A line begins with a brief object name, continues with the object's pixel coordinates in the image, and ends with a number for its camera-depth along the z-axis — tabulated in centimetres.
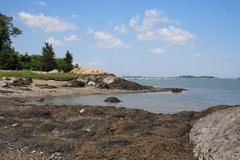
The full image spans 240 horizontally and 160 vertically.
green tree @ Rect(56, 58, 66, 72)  6922
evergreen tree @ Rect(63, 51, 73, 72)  7088
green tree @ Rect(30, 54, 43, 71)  6633
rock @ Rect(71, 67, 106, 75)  7044
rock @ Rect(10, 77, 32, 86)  3772
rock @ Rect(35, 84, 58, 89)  3856
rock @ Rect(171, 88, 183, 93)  5290
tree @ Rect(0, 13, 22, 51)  6530
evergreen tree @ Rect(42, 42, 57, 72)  6539
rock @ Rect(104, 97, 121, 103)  3055
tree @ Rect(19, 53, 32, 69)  6520
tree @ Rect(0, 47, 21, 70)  6043
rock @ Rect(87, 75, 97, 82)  4884
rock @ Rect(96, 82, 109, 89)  4692
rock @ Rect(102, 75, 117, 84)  4871
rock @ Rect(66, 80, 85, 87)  4469
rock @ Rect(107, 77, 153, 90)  4834
